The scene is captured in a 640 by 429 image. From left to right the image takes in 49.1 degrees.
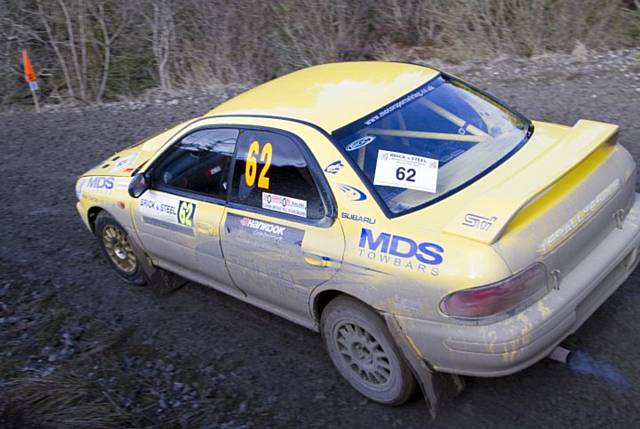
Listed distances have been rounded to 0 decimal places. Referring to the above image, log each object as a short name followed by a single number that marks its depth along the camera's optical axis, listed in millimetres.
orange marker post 10344
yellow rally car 3428
